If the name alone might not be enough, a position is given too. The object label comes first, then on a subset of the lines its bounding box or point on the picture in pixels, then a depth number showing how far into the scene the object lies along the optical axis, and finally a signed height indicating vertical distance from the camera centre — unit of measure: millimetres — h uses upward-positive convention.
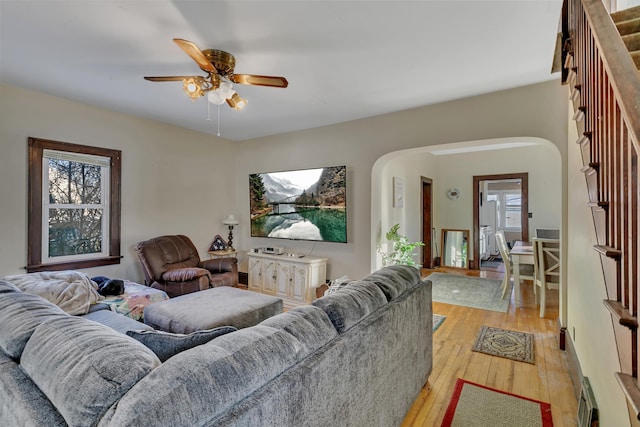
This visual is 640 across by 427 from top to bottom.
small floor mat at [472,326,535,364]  2686 -1223
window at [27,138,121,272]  3254 +118
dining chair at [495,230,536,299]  4109 -736
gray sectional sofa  769 -468
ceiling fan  2295 +1054
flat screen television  4293 +175
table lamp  5012 -106
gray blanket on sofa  2373 -589
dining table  4010 -634
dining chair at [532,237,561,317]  3562 -573
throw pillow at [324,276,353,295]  2153 -518
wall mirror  6465 -705
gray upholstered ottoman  2262 -763
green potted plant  3912 -480
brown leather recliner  3537 -658
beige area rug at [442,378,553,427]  1862 -1258
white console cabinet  4156 -855
